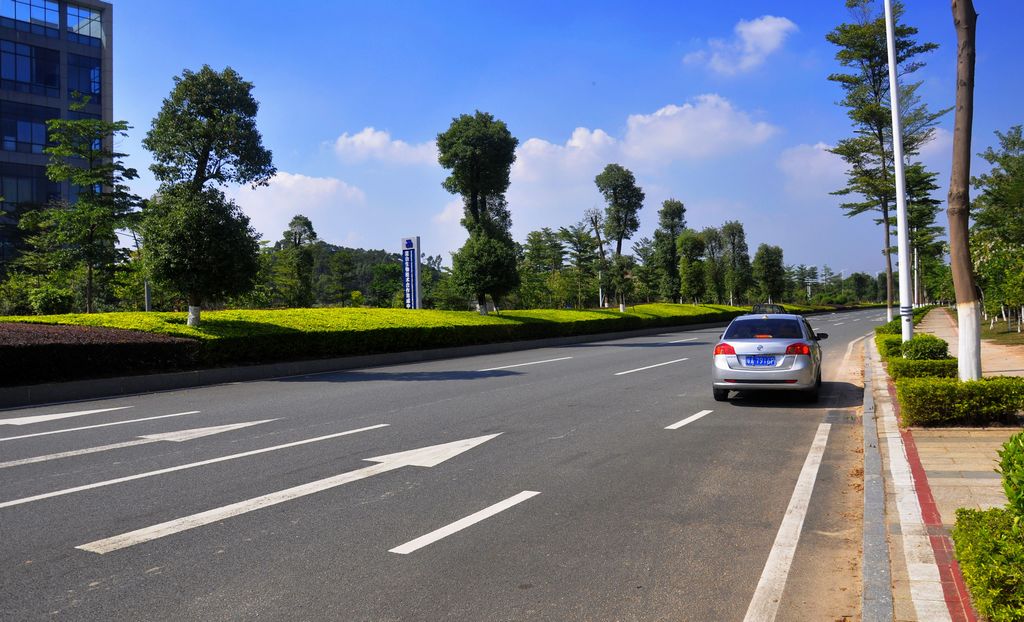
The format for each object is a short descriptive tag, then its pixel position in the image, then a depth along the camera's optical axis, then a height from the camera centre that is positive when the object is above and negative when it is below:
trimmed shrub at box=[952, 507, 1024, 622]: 2.88 -1.19
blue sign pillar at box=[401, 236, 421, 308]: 27.88 +1.90
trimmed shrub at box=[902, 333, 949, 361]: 11.28 -0.72
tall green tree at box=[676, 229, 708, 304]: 64.00 +3.82
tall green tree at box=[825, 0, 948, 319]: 27.70 +9.28
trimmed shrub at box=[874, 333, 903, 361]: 14.29 -0.86
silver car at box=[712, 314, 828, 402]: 10.09 -0.77
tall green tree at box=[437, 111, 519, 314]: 29.16 +7.04
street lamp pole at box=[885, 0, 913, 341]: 13.91 +2.68
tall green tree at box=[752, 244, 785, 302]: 77.31 +4.71
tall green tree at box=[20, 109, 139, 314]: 20.38 +3.48
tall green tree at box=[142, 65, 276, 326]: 16.19 +4.13
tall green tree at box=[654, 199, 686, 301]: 64.88 +6.85
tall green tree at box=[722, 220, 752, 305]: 80.12 +7.61
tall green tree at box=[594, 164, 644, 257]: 60.28 +10.32
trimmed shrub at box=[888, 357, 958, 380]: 10.05 -0.93
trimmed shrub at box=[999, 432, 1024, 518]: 3.05 -0.82
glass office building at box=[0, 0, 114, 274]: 42.97 +16.22
